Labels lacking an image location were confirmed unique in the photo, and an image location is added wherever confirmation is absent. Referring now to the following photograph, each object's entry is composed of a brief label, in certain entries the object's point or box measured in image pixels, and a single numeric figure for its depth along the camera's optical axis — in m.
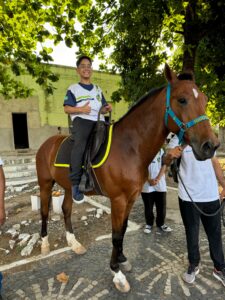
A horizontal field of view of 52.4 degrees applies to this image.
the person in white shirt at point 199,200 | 2.73
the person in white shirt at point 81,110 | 3.03
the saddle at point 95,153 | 2.96
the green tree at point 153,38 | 7.05
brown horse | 2.18
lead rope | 2.67
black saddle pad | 2.95
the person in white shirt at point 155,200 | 4.39
